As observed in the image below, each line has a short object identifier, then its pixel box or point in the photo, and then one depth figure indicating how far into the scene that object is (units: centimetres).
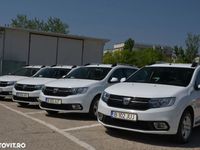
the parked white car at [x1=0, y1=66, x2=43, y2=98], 1563
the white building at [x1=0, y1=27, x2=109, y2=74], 2797
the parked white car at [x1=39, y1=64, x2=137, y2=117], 1069
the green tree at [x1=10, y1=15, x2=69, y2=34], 6878
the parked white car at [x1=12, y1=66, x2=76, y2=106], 1316
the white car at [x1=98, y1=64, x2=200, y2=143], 784
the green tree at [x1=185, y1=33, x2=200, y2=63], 6147
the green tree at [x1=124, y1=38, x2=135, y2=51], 7600
